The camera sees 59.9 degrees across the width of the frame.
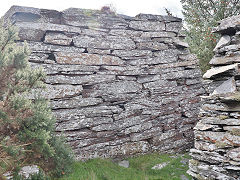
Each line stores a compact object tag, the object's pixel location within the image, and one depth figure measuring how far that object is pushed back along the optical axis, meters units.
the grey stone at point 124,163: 6.22
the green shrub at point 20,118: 3.09
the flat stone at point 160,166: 6.14
